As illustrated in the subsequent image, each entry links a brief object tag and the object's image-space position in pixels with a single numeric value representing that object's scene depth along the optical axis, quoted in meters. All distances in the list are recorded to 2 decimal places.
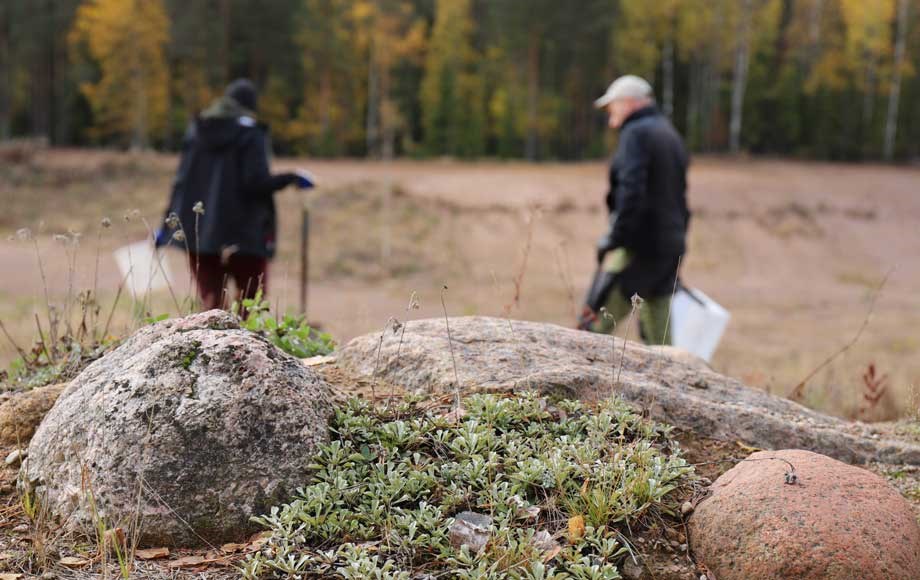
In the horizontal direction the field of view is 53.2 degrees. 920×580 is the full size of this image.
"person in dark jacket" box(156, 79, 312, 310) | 6.32
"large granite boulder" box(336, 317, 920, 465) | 3.45
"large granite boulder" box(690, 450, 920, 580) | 2.57
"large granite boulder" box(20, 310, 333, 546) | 2.69
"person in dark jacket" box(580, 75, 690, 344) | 5.96
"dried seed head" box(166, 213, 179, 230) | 3.87
